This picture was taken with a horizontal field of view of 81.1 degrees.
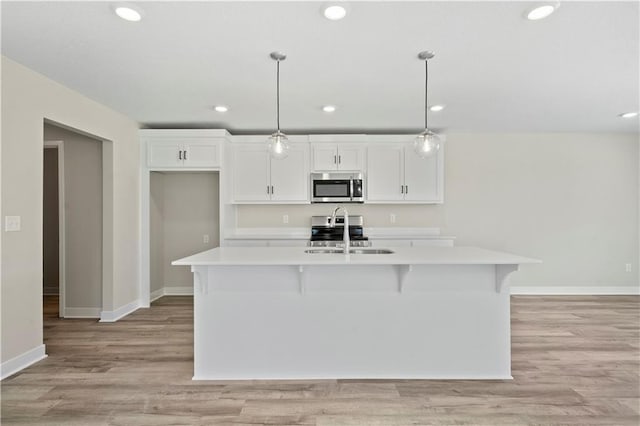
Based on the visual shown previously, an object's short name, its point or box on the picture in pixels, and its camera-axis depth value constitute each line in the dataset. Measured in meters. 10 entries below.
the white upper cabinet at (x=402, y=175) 4.90
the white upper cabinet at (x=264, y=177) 4.94
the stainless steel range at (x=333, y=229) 5.07
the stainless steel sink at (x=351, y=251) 3.00
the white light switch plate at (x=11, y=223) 2.69
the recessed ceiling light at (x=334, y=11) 2.03
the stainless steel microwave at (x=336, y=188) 4.89
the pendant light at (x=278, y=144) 2.91
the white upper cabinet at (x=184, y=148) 4.62
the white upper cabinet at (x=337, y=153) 4.90
